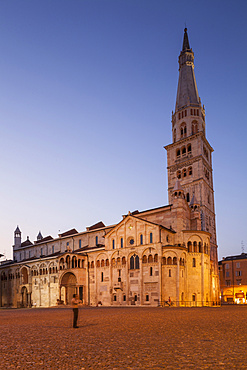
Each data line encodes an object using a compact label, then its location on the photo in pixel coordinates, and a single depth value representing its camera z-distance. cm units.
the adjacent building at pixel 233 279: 8502
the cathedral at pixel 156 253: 5478
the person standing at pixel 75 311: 1821
